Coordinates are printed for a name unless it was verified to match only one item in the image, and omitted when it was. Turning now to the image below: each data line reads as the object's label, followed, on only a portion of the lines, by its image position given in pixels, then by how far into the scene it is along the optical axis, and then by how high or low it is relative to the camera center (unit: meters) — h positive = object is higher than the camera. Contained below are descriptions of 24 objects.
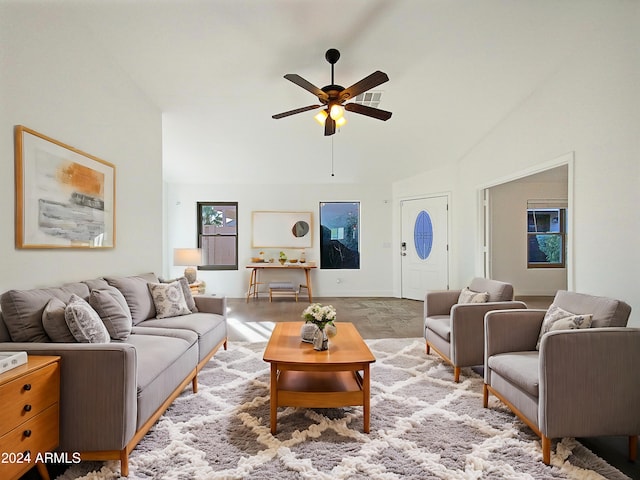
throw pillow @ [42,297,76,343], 1.99 -0.50
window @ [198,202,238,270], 7.42 +0.13
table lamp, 6.06 -0.33
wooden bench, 6.79 -0.98
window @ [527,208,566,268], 7.39 +0.05
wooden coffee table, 2.16 -0.97
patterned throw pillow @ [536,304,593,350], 2.16 -0.53
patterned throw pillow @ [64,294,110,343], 2.00 -0.50
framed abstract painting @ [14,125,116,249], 2.25 +0.33
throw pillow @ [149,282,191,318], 3.24 -0.58
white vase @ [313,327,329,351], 2.40 -0.71
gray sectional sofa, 1.74 -0.72
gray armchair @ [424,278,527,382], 2.90 -0.79
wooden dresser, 1.45 -0.78
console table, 6.91 -0.62
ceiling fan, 2.71 +1.21
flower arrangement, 2.48 -0.55
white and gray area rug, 1.79 -1.19
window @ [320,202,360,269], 7.55 +0.14
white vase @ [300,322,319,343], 2.59 -0.70
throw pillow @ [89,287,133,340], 2.44 -0.53
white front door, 6.51 -0.13
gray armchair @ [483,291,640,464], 1.85 -0.79
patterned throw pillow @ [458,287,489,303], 3.21 -0.55
